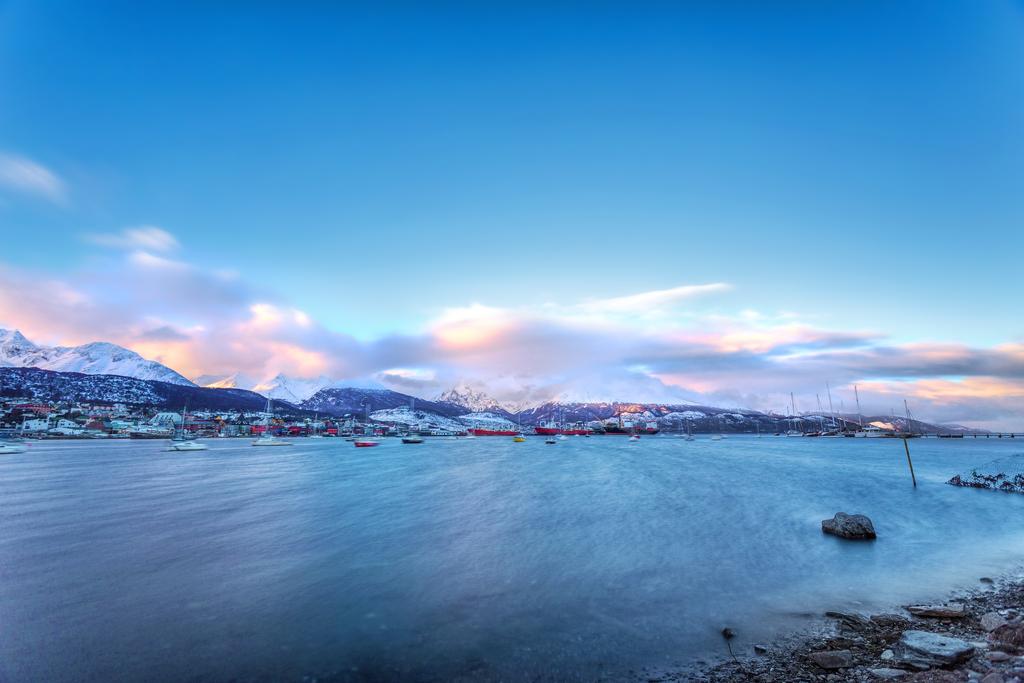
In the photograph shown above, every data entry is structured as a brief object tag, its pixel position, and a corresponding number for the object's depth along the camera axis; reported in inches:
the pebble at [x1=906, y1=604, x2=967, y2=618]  485.7
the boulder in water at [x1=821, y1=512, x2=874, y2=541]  876.6
